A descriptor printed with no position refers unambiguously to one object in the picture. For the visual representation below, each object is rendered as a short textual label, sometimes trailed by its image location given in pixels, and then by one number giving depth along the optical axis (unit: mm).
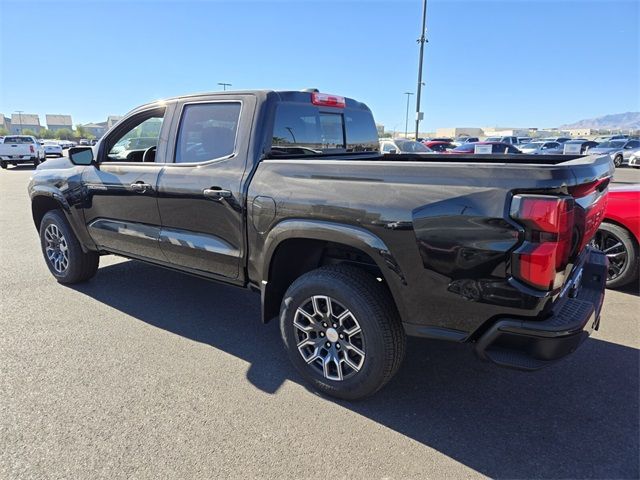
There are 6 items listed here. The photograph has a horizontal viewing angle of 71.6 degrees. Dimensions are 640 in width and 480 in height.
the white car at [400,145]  15891
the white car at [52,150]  28328
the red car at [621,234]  4367
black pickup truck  2127
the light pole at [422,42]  23781
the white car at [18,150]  23250
